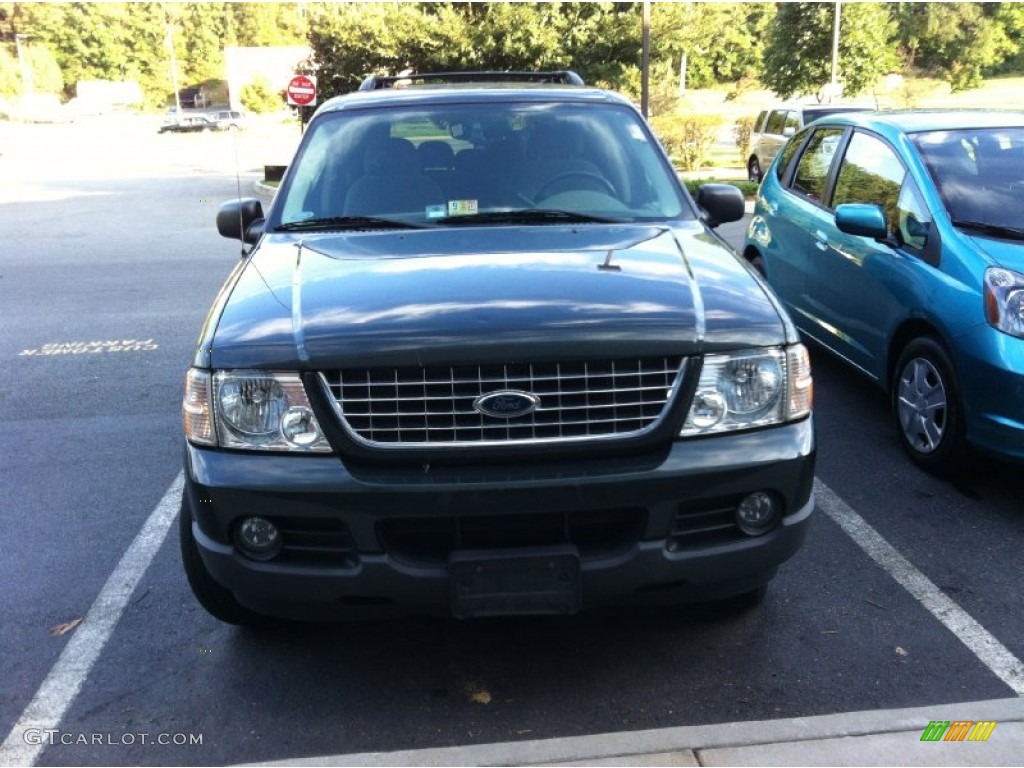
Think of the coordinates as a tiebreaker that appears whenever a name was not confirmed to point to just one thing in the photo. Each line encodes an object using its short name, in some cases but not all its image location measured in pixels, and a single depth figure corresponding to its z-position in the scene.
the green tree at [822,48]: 27.80
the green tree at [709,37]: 26.67
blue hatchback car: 4.42
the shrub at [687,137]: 24.31
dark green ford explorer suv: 2.78
